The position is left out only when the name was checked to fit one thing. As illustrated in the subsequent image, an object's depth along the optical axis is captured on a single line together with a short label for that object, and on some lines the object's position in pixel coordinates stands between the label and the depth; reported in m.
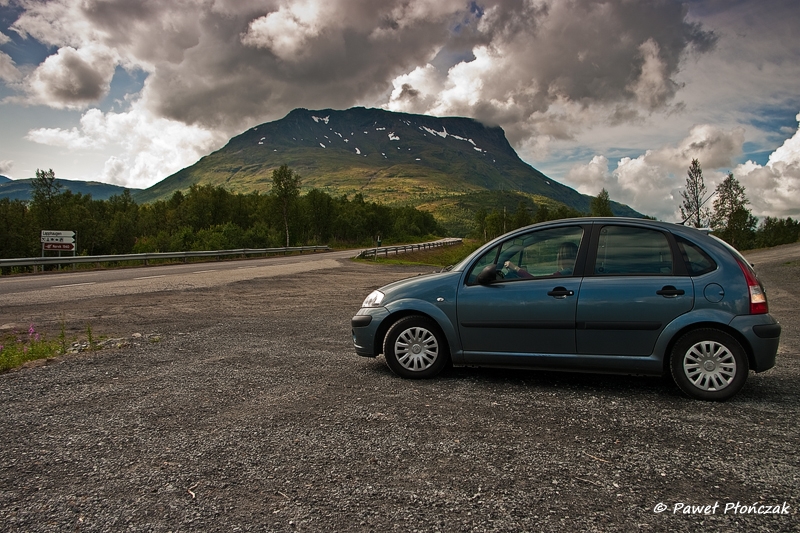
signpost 24.72
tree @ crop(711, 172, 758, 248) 60.88
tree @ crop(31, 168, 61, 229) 52.40
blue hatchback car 4.40
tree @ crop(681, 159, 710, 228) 64.69
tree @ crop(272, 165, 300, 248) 62.91
